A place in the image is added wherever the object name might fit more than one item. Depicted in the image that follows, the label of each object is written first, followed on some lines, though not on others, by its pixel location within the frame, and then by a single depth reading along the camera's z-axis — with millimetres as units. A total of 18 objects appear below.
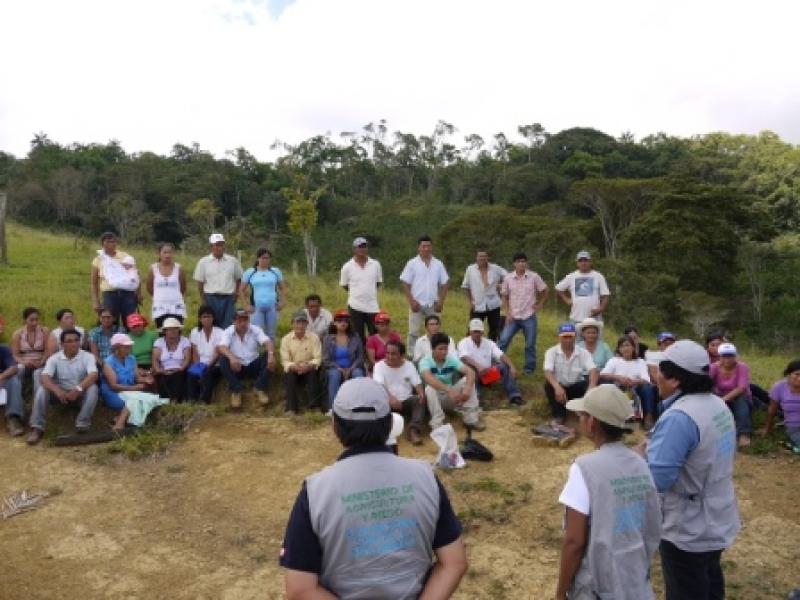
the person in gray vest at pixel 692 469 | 2857
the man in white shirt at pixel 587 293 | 8328
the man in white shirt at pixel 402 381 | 6859
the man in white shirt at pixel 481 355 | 7520
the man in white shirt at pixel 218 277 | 8039
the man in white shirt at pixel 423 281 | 8266
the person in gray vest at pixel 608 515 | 2422
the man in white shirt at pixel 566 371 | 7176
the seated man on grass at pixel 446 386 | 6902
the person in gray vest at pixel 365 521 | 1920
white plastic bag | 6051
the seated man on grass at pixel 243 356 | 7555
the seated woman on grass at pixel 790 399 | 6707
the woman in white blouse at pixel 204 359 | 7641
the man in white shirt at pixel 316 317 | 7988
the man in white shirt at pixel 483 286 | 8477
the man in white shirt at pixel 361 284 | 8109
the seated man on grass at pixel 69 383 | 6852
